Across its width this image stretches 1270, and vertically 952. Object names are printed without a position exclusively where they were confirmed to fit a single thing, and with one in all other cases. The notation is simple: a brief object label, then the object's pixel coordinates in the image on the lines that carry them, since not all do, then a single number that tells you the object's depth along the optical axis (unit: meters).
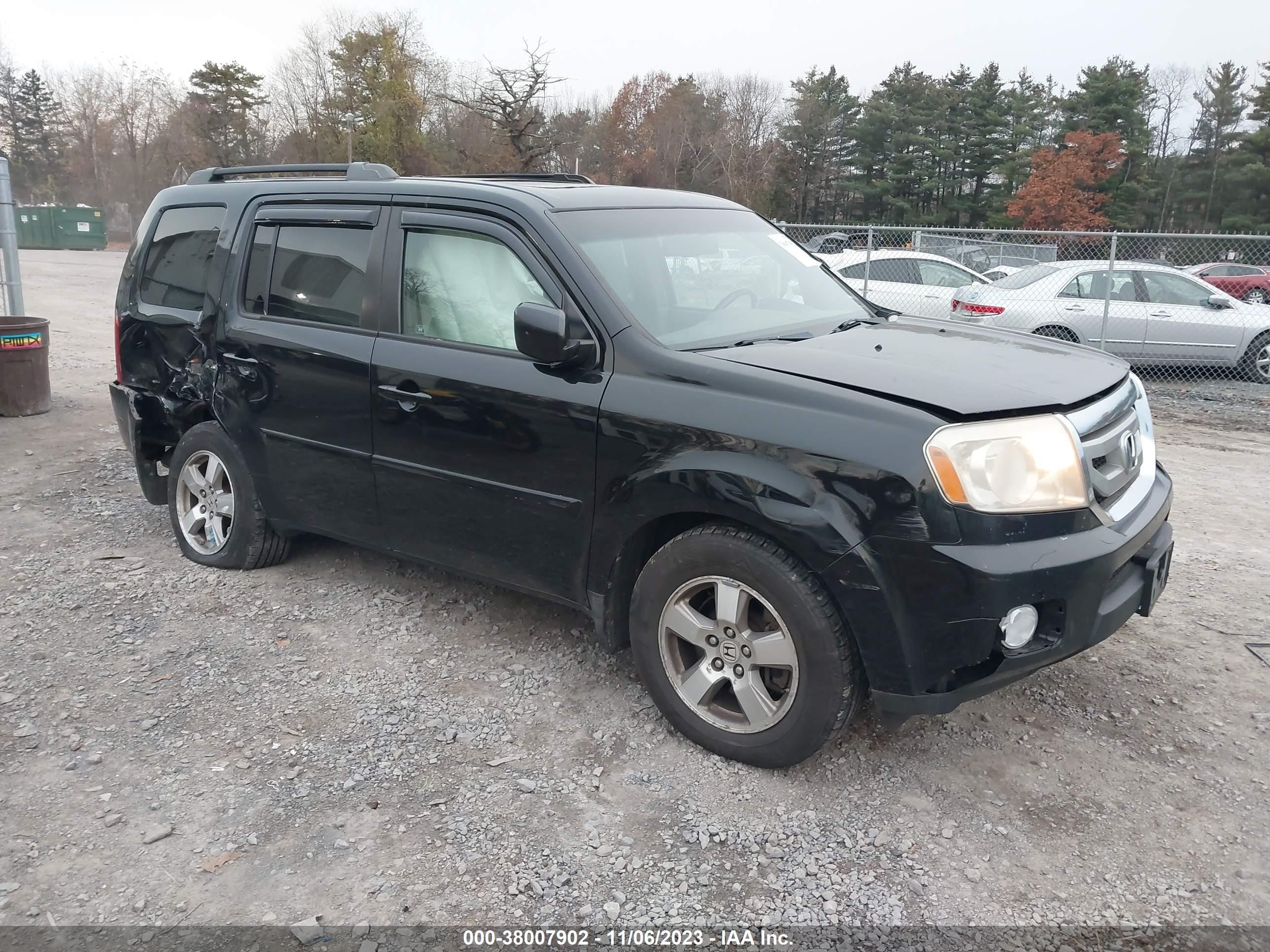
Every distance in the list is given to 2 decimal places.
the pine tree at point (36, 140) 62.16
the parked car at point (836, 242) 13.20
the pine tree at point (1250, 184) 44.50
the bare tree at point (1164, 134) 52.51
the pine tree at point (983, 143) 52.69
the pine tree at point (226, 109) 53.94
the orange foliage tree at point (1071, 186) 46.88
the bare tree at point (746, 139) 53.03
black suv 2.89
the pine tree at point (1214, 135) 48.03
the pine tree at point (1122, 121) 47.97
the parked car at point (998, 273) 13.95
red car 20.75
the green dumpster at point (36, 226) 40.59
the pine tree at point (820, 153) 57.53
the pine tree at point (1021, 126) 51.56
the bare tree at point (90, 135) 59.25
